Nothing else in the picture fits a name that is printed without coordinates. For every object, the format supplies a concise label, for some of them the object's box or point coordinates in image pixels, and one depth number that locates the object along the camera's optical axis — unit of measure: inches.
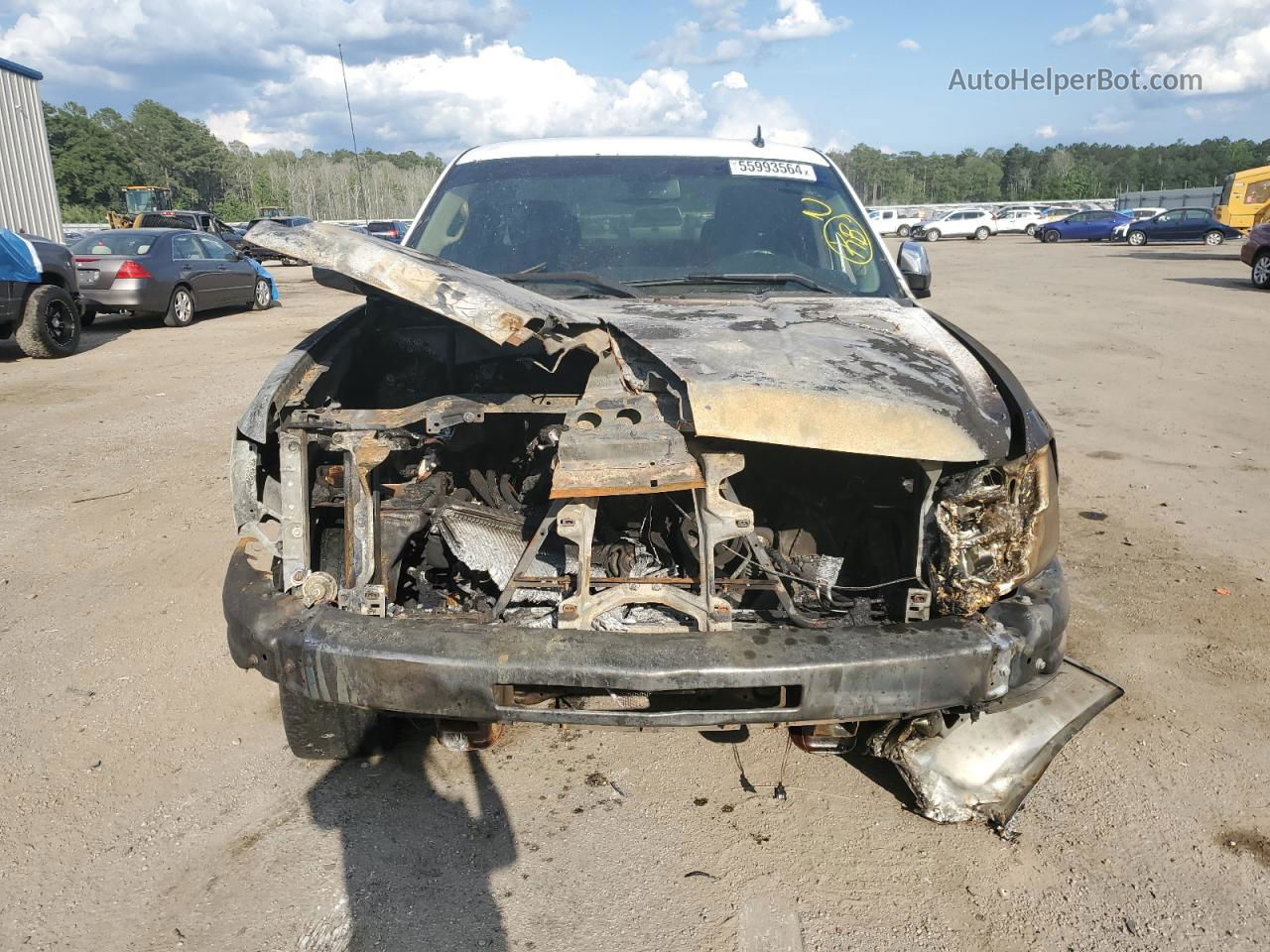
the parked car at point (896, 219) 1632.6
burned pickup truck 81.7
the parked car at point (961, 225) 1560.0
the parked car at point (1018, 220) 1609.3
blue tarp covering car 372.8
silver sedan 486.3
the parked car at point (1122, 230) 1280.9
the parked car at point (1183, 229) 1173.1
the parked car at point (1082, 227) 1364.4
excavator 1396.4
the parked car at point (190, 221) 881.8
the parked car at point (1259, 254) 627.8
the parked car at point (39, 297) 378.0
